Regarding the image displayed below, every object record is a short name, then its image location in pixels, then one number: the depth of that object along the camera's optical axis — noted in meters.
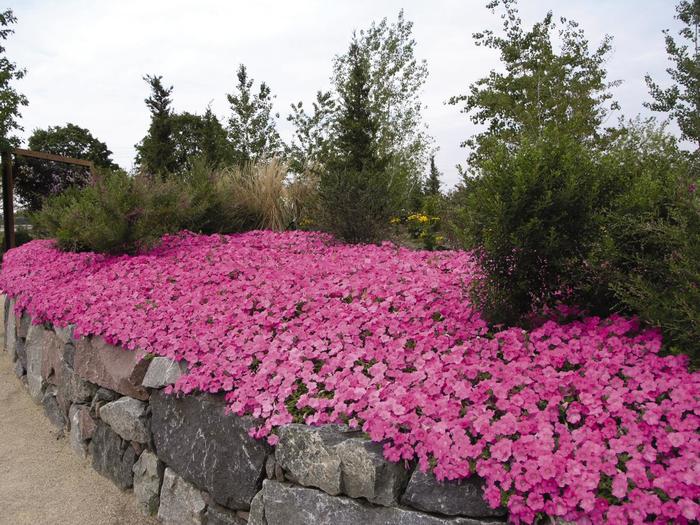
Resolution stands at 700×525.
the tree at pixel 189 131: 17.52
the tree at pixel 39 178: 11.59
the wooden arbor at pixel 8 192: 10.20
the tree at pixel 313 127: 13.75
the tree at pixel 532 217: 2.87
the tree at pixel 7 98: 14.74
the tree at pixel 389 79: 14.35
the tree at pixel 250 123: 16.11
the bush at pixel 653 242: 2.42
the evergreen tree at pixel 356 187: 6.58
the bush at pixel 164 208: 5.86
